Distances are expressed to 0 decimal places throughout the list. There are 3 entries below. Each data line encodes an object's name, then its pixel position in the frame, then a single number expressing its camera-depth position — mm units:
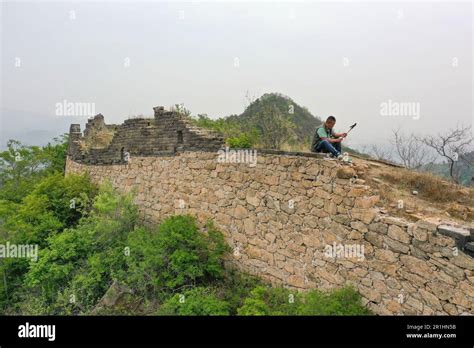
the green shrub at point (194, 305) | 5500
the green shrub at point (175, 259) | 6500
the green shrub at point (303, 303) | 4570
